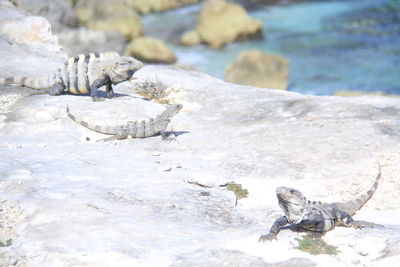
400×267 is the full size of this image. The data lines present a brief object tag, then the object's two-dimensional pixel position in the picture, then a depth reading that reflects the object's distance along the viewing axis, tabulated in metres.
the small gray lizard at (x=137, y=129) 10.08
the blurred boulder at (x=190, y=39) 29.41
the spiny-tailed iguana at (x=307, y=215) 7.10
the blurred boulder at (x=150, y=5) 35.09
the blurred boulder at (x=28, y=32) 14.65
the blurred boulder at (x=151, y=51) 26.27
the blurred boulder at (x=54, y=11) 23.56
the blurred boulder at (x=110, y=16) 29.52
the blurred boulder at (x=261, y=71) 23.67
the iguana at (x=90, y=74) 11.59
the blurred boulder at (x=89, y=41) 25.00
